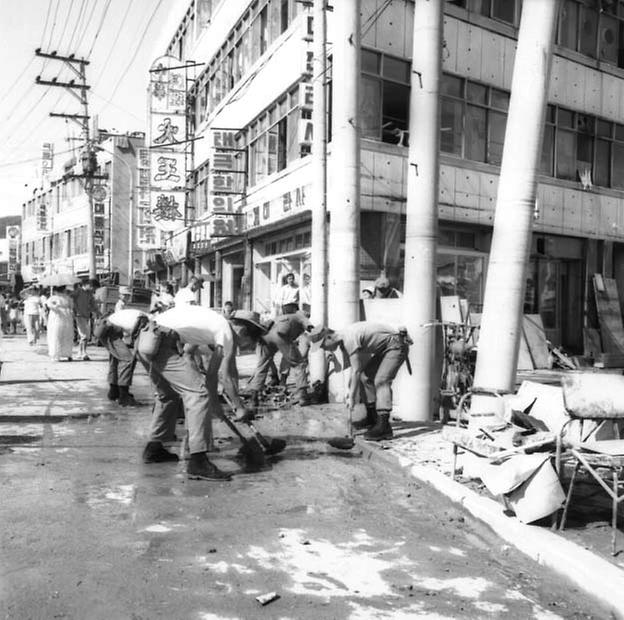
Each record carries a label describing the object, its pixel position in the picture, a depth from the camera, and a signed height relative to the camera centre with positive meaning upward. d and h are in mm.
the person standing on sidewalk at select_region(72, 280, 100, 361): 17516 -673
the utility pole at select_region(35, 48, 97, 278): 32750 +8528
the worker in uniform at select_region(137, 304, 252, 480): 6125 -700
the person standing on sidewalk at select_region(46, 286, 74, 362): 16172 -994
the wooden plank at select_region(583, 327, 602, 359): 19906 -1328
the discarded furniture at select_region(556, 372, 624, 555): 4656 -840
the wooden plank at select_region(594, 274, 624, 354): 20281 -522
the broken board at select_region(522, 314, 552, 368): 16766 -1104
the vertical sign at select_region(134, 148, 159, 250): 25906 +2970
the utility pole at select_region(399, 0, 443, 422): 8844 +1064
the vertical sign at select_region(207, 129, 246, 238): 21438 +2926
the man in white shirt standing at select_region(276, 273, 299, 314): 15453 -74
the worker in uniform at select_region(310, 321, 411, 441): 7922 -792
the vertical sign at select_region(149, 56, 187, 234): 25000 +4939
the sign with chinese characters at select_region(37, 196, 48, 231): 54344 +5141
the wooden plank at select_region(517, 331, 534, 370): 15781 -1459
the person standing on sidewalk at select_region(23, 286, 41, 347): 21172 -973
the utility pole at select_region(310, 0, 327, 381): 11133 +1644
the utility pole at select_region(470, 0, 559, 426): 6871 +874
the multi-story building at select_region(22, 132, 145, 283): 45625 +4607
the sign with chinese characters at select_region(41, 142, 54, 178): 56844 +10127
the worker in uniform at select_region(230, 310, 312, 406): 10414 -887
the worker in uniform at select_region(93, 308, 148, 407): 10344 -1105
